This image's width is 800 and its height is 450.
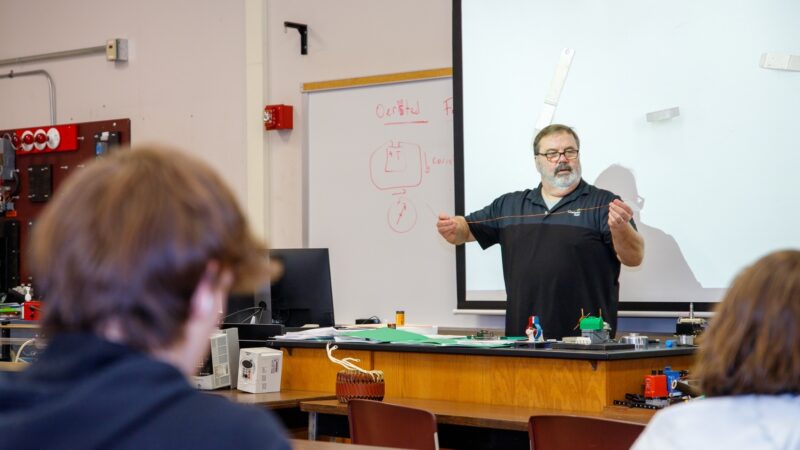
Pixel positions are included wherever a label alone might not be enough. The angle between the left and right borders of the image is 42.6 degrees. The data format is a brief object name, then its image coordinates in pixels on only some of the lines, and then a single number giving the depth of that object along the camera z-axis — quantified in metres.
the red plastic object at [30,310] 5.71
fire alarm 6.13
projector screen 4.43
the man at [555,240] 4.27
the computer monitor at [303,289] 4.49
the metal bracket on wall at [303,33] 6.09
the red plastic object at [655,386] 3.18
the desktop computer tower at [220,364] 3.91
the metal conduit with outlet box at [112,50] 7.05
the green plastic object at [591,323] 3.38
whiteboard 5.56
